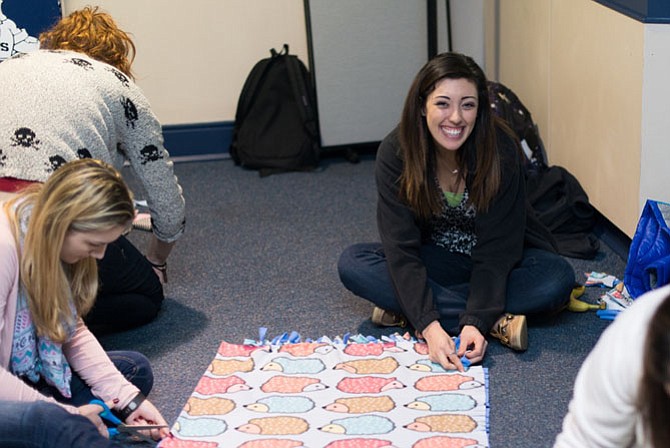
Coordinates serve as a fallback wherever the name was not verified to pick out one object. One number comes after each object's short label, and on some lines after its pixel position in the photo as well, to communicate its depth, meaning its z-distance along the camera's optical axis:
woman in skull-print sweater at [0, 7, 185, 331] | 2.34
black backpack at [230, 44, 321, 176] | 4.17
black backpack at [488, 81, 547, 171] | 3.51
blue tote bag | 2.59
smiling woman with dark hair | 2.46
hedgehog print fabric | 2.12
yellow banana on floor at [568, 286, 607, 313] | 2.70
